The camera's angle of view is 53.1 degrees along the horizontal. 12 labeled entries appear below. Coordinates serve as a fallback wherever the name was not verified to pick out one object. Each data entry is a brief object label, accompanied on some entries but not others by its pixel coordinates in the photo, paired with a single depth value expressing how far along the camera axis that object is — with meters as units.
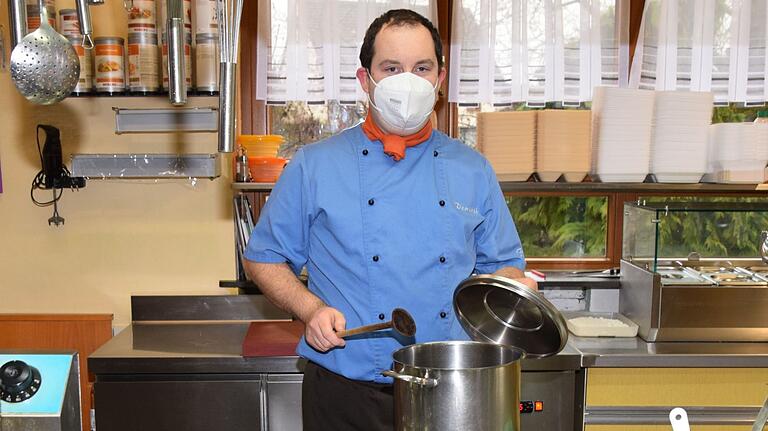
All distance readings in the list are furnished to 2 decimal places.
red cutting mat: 2.26
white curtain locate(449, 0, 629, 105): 2.76
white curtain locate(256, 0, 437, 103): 2.72
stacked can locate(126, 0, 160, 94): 2.53
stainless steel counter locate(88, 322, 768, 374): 2.23
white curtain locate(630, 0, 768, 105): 2.77
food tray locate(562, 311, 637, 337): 2.50
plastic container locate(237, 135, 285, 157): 2.71
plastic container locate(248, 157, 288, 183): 2.68
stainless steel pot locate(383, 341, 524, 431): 1.09
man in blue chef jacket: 1.57
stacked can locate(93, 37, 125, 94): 2.55
